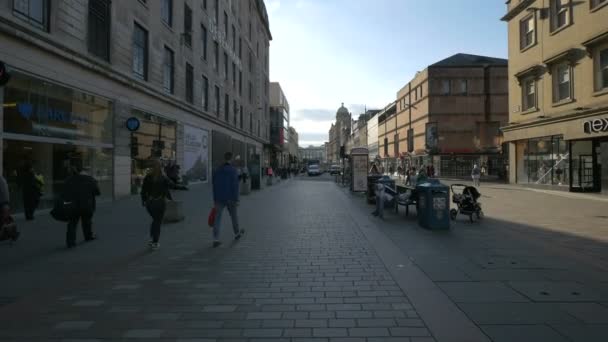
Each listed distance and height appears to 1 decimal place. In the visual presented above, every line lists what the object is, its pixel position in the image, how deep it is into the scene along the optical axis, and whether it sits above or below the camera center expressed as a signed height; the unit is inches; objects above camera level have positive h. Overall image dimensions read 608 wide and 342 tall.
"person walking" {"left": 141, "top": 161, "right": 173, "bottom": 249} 311.3 -18.0
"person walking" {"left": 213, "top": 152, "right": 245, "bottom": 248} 337.1 -12.3
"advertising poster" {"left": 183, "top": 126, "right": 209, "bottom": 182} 1032.7 +47.0
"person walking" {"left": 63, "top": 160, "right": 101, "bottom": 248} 315.1 -18.6
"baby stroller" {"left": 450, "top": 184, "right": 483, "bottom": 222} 450.9 -33.9
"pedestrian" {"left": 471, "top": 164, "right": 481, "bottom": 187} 1128.1 -10.3
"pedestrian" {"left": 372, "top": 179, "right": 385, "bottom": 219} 489.7 -33.5
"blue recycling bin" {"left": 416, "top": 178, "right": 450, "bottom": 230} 398.9 -34.3
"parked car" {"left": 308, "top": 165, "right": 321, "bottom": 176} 2716.5 +6.2
